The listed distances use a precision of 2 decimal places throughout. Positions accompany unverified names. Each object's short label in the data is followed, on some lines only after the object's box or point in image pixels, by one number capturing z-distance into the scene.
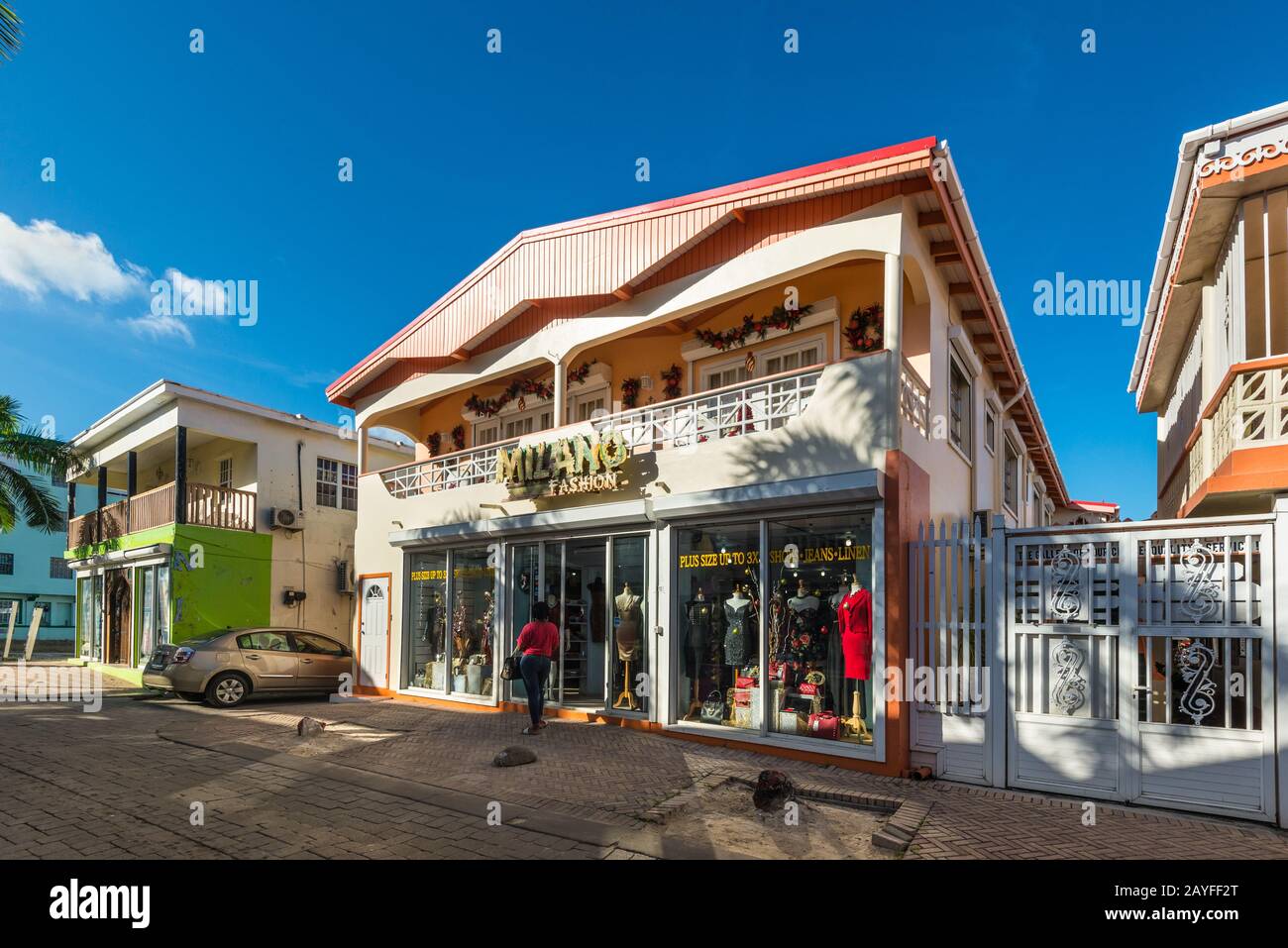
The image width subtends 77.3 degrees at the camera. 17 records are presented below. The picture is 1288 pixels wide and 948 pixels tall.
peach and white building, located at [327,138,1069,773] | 9.05
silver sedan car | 13.55
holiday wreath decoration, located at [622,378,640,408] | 13.31
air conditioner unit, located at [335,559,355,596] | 21.23
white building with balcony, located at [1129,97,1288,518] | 8.08
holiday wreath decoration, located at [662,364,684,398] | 12.80
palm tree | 20.12
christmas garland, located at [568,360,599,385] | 14.29
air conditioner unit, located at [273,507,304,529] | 19.84
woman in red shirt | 10.18
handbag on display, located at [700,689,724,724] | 9.97
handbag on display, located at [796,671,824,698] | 9.16
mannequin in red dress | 8.68
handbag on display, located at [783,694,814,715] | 9.20
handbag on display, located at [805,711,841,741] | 8.88
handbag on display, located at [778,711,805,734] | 9.19
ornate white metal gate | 6.62
